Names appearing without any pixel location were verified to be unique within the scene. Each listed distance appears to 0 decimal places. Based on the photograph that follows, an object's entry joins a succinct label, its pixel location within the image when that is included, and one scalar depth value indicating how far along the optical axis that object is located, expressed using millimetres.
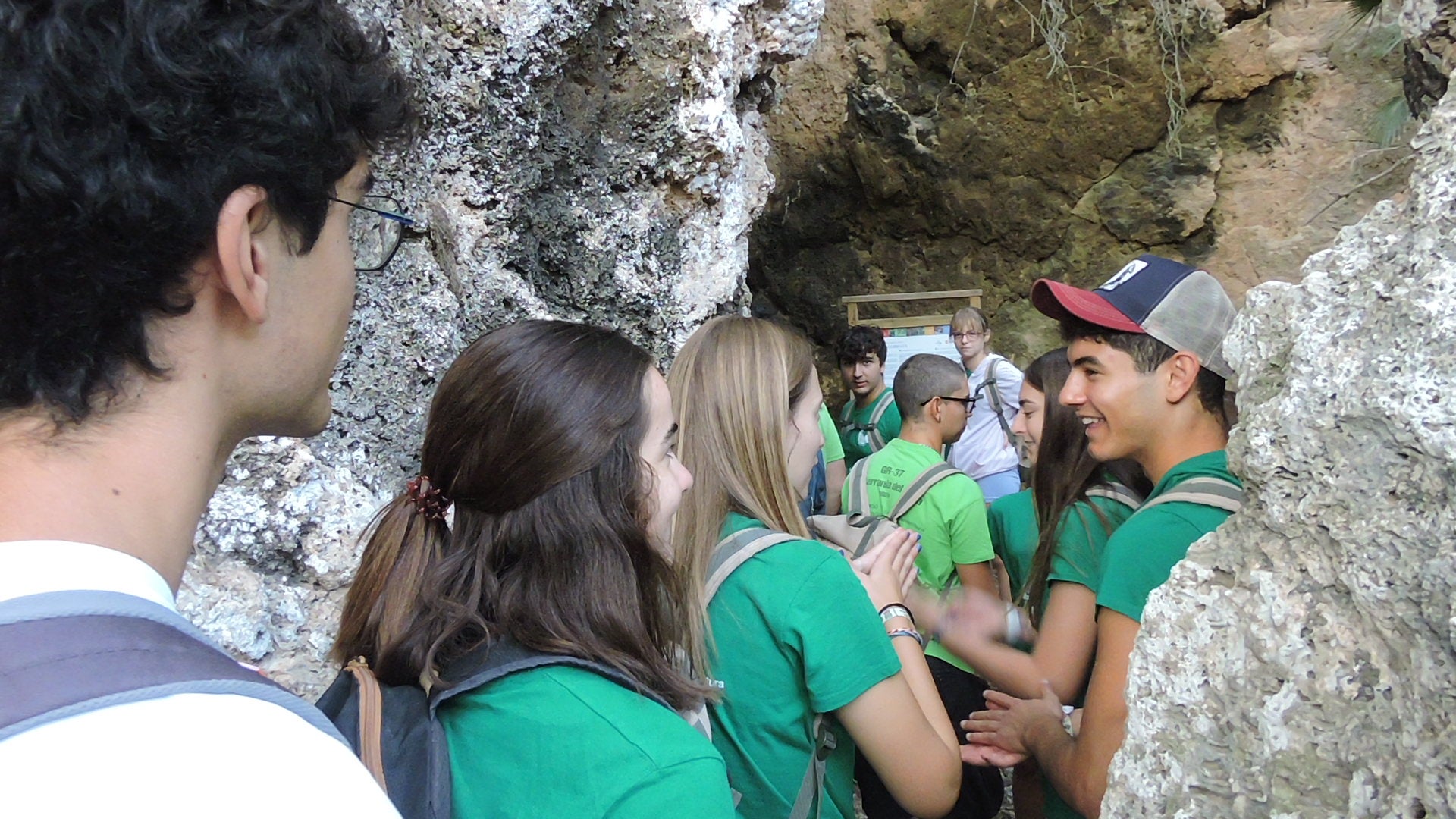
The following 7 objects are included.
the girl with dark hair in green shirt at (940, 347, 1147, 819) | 2113
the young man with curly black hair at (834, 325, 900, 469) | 5414
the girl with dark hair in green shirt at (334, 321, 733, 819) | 1129
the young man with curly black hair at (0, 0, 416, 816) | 589
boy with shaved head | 2445
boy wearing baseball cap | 1634
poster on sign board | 6129
